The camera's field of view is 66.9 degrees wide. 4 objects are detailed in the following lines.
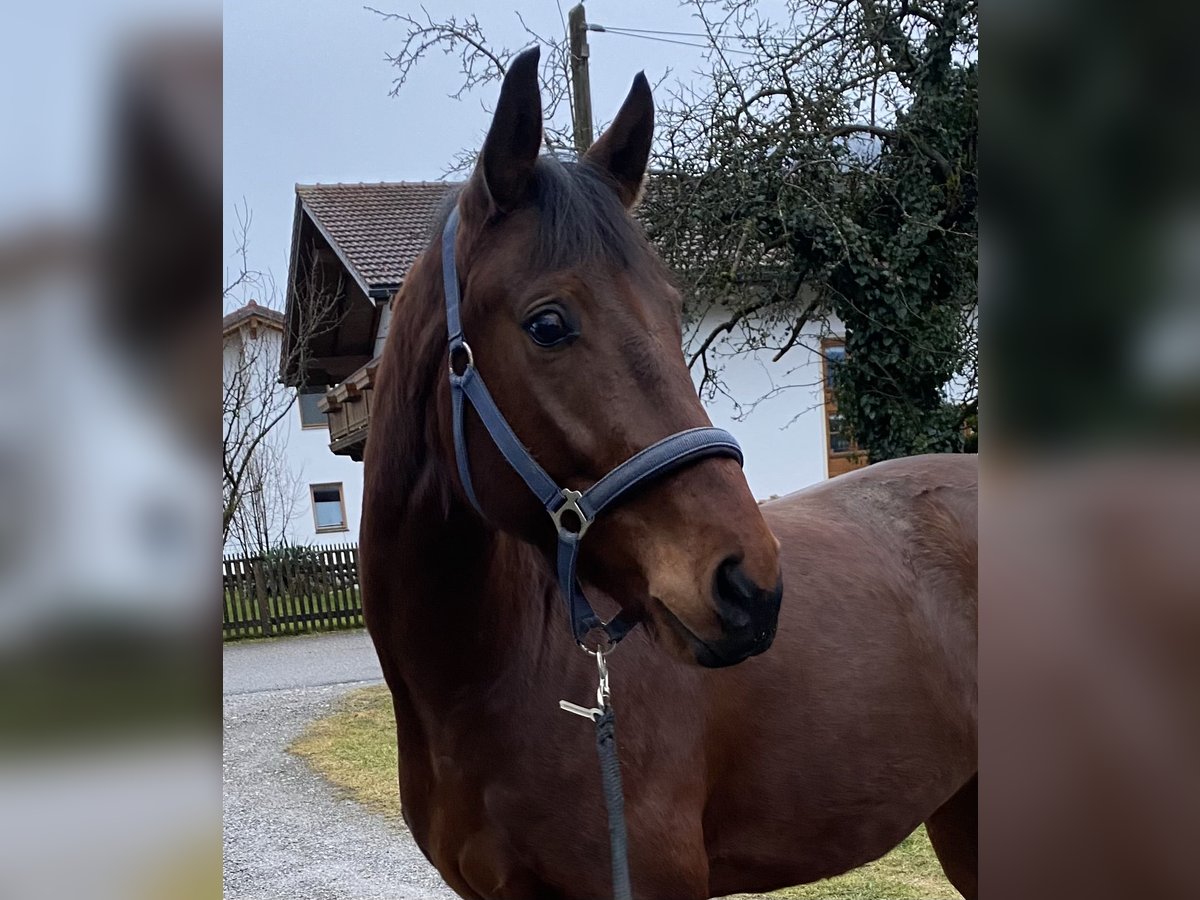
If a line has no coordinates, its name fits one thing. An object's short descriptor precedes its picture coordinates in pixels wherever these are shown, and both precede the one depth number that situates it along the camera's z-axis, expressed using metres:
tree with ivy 7.56
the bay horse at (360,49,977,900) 1.46
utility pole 6.29
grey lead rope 1.52
